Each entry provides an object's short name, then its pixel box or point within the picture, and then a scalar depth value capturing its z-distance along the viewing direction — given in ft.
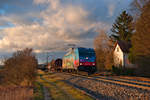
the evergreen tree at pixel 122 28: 167.22
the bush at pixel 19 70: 49.62
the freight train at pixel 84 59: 69.72
